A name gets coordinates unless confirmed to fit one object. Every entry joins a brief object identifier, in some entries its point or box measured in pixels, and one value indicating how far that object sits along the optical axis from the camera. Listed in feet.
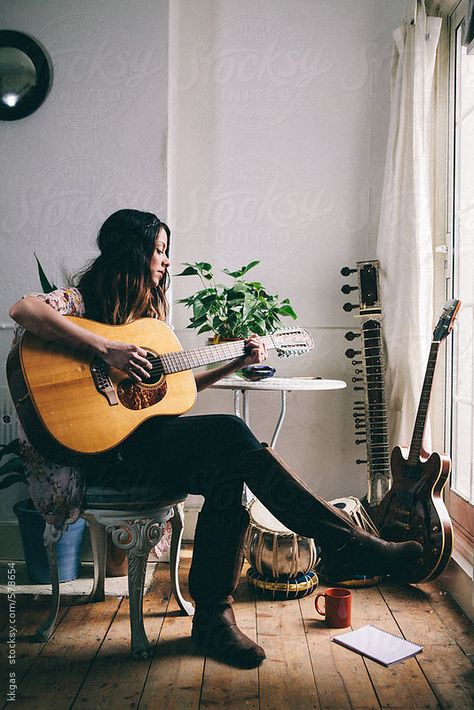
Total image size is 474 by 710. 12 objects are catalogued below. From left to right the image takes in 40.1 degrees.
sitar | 7.79
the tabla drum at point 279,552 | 6.66
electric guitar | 6.43
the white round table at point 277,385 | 7.02
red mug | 5.88
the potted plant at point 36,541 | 6.97
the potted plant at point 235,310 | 7.36
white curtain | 7.52
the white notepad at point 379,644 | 5.24
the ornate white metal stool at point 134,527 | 5.30
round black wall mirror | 8.18
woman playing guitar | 5.11
